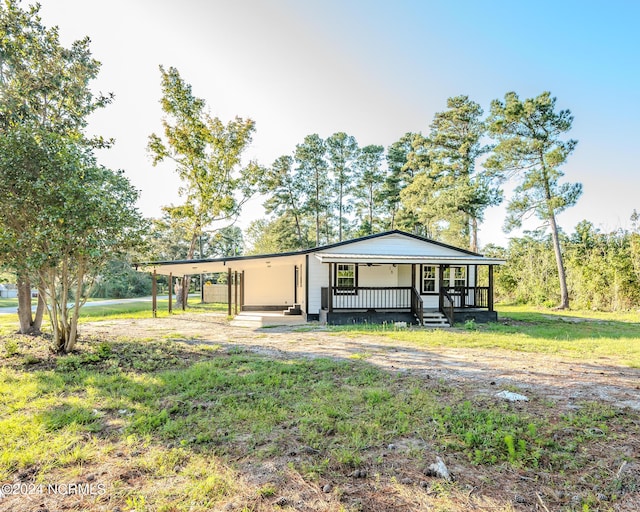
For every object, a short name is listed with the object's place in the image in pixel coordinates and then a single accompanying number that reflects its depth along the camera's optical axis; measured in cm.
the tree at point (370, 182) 3025
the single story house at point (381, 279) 1195
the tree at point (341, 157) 3000
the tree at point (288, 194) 2958
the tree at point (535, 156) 1738
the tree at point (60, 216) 573
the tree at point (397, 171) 2967
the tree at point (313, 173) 2956
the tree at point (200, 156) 1988
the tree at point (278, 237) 2952
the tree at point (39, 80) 824
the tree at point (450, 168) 2170
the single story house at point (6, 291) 3111
